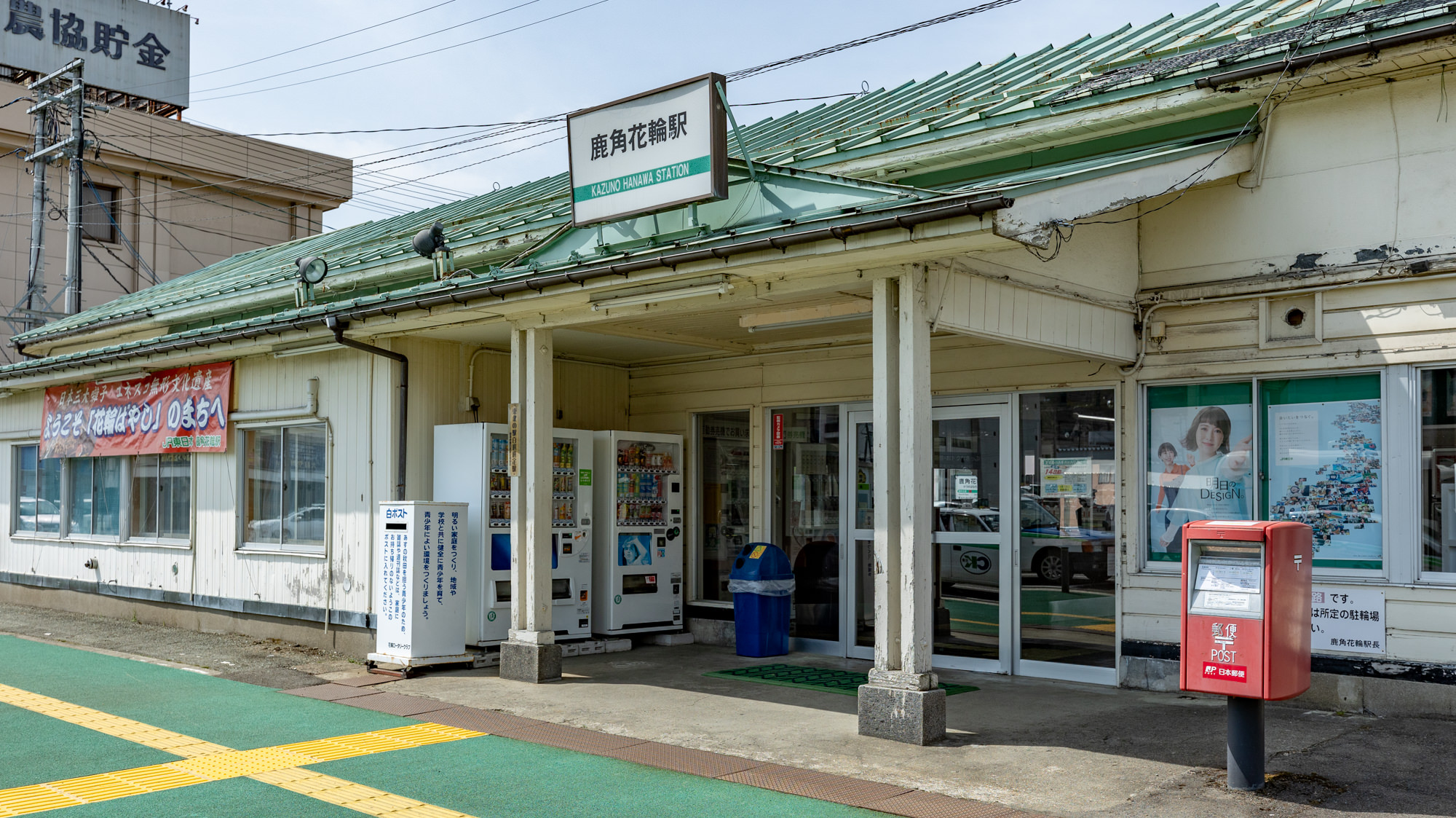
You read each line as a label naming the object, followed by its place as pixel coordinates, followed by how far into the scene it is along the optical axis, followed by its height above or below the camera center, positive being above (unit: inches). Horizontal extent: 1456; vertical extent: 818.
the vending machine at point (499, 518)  403.2 -21.1
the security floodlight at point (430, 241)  420.5 +83.3
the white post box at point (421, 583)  378.9 -41.6
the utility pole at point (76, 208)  823.7 +187.8
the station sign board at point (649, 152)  313.6 +91.8
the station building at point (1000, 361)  286.0 +33.9
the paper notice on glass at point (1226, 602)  219.3 -27.6
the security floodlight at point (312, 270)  475.8 +81.5
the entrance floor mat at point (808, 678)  352.2 -71.5
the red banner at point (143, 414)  498.6 +22.6
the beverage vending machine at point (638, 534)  437.7 -29.0
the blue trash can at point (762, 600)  410.9 -51.3
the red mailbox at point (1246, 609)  216.0 -29.0
